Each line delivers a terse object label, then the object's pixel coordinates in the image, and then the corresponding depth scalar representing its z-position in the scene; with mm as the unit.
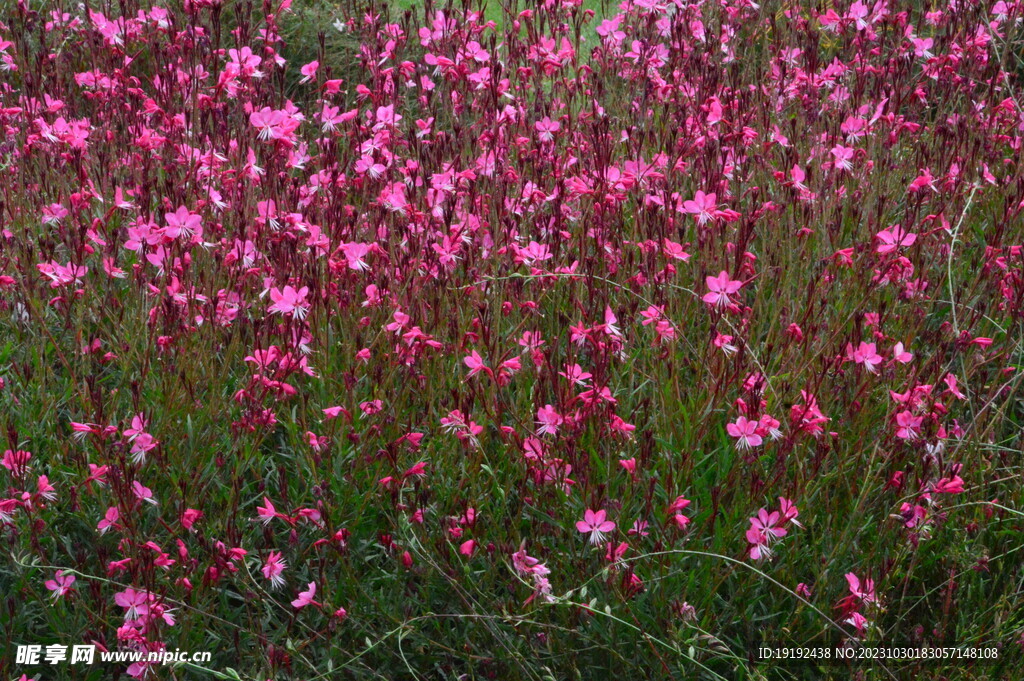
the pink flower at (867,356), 2318
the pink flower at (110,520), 1971
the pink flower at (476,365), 2137
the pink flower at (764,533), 1982
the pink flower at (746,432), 2016
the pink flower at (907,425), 2131
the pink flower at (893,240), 2501
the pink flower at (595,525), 1964
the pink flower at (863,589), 1897
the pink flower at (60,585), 1984
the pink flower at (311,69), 3371
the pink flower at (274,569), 2027
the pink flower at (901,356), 2271
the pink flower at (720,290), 2166
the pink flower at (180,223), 2301
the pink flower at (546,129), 3496
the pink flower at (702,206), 2527
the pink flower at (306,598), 1973
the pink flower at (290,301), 2248
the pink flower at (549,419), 2107
